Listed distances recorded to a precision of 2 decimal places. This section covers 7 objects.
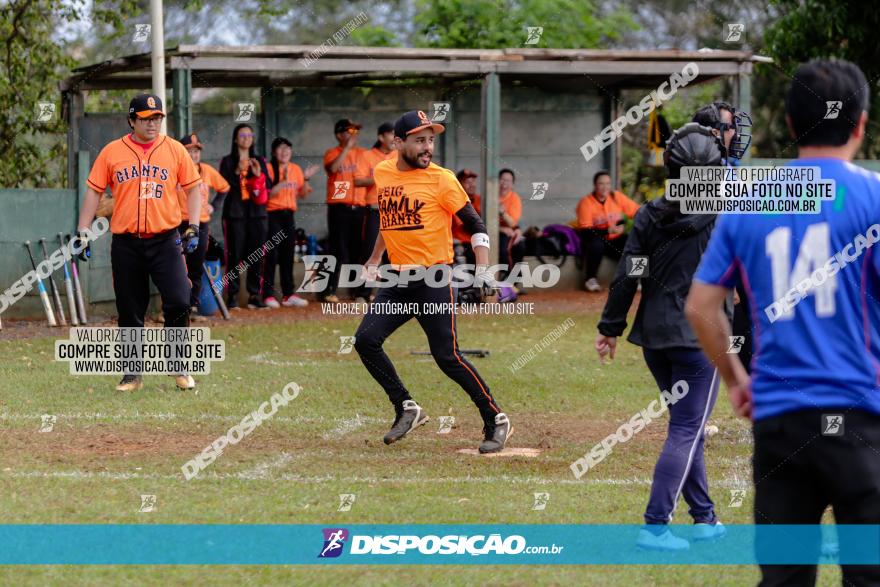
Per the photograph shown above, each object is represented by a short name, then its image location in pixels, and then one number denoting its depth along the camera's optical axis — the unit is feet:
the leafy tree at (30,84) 61.46
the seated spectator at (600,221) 63.52
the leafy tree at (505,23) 75.92
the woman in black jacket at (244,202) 53.67
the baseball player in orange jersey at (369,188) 56.34
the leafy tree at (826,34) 64.49
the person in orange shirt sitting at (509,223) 60.54
